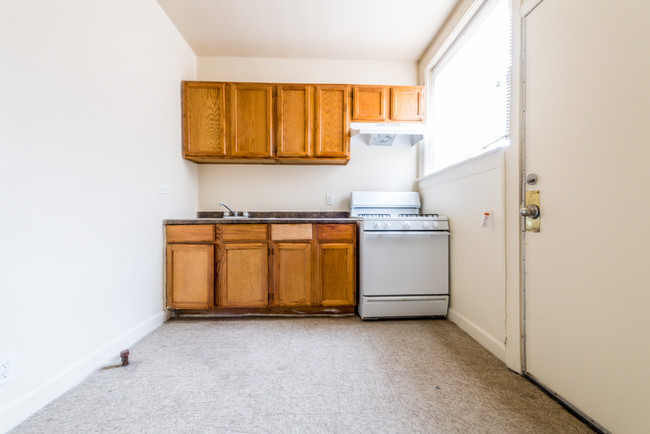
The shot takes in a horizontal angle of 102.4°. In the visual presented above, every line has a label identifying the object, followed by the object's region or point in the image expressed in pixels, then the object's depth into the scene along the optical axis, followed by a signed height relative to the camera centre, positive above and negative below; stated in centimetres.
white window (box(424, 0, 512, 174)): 178 +102
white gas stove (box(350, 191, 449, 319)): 226 -44
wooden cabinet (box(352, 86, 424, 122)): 272 +117
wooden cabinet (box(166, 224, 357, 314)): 229 -46
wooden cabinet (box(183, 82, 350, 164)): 262 +96
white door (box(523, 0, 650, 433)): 94 +3
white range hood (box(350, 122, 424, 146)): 260 +86
